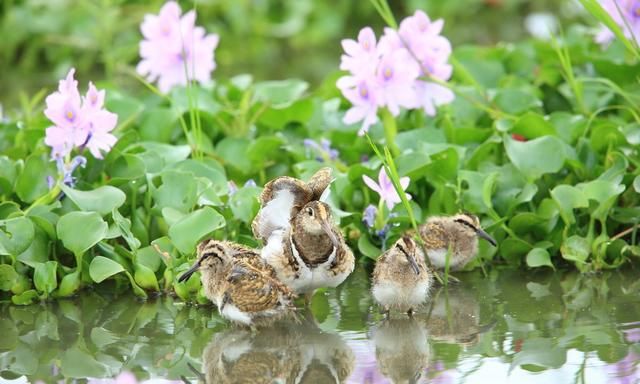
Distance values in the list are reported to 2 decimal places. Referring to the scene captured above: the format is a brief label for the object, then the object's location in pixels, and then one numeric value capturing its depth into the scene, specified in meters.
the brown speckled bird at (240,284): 9.23
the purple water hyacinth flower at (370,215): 10.99
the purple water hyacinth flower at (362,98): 11.98
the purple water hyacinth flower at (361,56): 11.79
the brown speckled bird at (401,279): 9.55
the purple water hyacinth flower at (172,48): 13.70
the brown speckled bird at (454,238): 10.59
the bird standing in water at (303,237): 9.54
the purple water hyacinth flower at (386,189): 10.60
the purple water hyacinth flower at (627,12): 12.67
